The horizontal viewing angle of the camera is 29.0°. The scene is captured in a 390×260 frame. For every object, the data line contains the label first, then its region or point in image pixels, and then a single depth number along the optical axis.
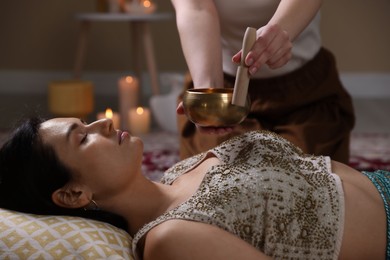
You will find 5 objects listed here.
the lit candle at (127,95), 4.23
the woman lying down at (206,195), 1.49
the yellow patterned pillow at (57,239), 1.47
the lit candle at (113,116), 3.67
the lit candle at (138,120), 4.18
